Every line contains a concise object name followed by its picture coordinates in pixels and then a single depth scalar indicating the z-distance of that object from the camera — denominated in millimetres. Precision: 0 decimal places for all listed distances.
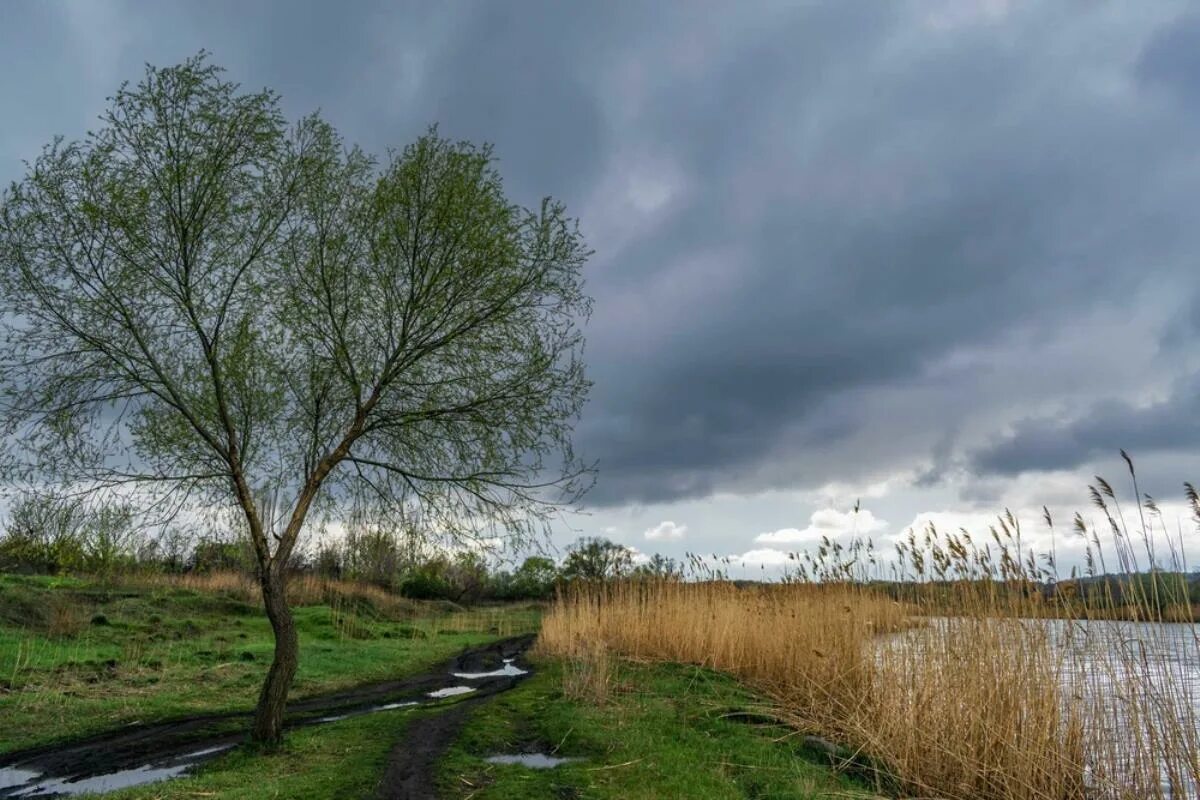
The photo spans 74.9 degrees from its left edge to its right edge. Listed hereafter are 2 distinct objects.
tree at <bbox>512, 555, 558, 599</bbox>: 50431
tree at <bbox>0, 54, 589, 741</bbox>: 9289
